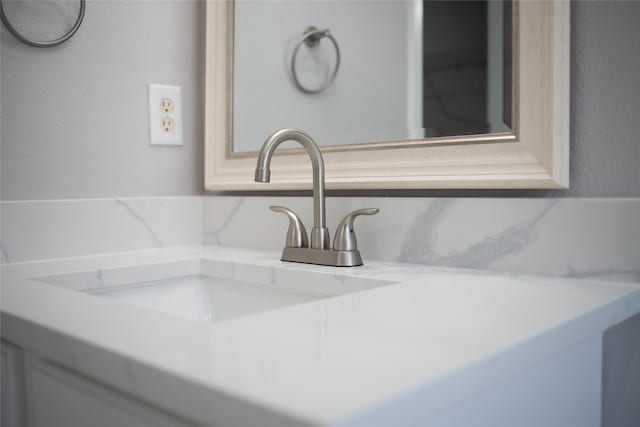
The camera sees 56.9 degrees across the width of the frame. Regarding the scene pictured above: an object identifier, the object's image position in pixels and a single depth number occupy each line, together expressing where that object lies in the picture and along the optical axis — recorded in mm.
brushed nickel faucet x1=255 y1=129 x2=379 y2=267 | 914
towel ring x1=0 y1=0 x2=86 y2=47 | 999
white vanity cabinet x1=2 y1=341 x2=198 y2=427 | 504
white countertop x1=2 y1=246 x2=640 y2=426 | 389
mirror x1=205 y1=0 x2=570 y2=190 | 802
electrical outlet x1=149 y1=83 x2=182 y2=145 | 1214
